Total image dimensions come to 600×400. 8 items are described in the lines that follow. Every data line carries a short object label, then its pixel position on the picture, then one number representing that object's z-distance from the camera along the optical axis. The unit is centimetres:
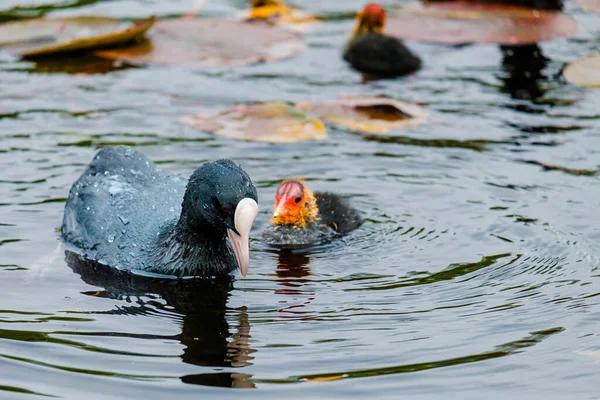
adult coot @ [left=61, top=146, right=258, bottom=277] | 598
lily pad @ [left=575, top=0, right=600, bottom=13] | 1142
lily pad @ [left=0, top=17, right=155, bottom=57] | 1037
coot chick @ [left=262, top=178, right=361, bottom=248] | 719
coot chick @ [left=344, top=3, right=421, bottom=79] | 1046
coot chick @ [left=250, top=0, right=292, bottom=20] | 1198
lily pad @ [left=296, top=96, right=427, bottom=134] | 890
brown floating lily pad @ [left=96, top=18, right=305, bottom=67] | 1039
